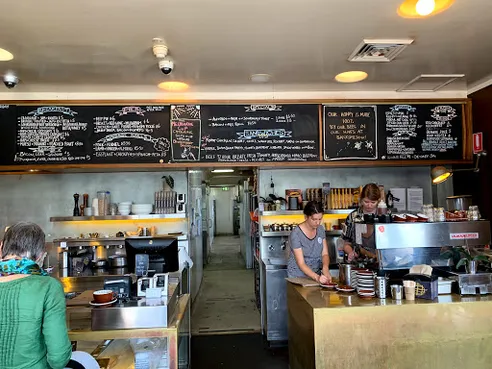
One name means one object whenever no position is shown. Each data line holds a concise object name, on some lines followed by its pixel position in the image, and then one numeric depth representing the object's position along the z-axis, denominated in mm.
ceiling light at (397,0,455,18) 2197
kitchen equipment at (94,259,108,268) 4598
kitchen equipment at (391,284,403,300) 2404
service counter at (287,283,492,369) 2293
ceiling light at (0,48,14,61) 2854
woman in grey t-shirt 3248
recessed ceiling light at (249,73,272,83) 3488
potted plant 2521
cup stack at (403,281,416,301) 2393
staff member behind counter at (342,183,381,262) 3252
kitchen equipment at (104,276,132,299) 2363
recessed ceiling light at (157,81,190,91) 3689
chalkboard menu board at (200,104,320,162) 3934
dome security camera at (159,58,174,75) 3018
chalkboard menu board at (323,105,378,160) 3996
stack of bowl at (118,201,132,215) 4809
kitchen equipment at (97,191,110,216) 4781
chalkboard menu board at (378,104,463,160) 4020
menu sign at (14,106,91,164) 3768
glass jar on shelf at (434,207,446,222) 2697
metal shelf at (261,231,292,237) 4668
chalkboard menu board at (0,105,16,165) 3754
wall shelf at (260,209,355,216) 4582
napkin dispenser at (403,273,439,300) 2396
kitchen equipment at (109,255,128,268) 4641
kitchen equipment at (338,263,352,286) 2774
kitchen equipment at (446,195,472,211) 3619
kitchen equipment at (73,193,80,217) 4793
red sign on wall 3916
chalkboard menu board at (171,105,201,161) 3891
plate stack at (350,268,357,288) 2645
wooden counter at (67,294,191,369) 2146
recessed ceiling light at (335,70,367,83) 3543
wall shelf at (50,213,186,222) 4668
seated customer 1504
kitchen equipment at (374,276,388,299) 2445
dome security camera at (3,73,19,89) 3347
